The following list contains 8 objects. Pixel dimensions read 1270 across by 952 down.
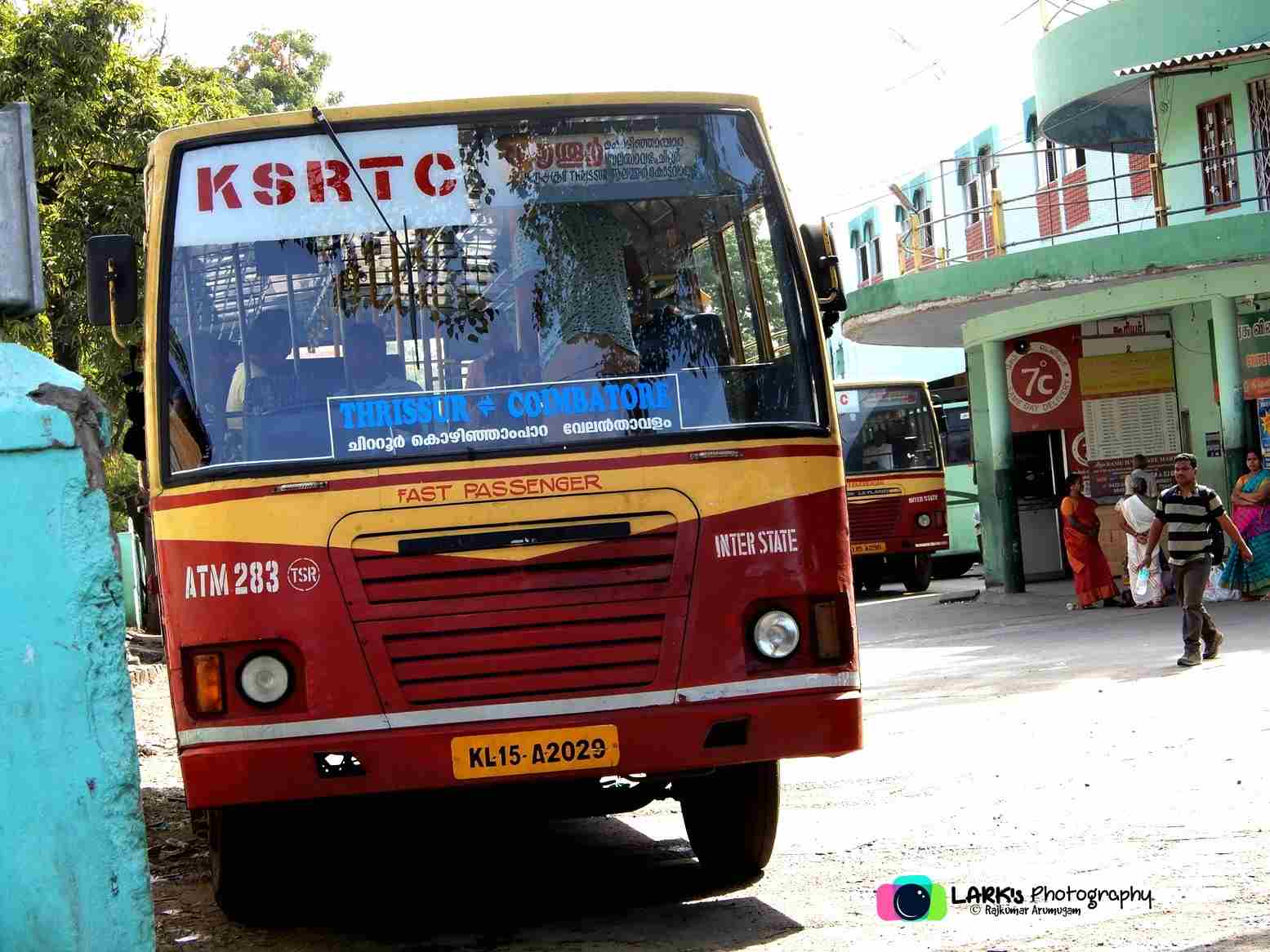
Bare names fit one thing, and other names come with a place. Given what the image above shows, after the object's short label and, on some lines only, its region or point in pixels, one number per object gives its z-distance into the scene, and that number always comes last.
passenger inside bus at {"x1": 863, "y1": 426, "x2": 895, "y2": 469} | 25.09
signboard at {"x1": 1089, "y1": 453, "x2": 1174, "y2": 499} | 20.58
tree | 18.77
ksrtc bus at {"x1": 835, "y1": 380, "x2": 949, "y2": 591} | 24.89
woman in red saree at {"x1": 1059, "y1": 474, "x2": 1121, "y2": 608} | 18.88
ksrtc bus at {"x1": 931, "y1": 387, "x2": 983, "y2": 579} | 29.11
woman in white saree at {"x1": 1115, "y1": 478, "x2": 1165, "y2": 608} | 17.73
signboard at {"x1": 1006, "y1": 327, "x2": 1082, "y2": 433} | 21.02
